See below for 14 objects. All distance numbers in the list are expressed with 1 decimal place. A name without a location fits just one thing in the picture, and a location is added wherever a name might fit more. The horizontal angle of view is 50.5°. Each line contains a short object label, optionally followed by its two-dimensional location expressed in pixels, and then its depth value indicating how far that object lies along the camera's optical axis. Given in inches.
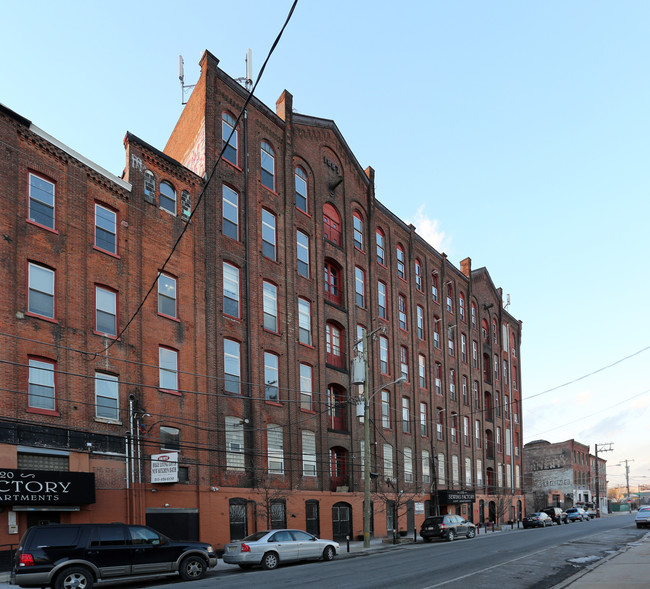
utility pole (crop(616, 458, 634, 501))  4977.9
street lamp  1163.9
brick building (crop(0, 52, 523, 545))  920.9
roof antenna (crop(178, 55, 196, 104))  1413.4
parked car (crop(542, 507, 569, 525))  2348.7
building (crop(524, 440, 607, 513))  3661.4
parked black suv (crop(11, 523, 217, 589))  633.0
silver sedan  867.4
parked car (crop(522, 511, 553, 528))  2112.5
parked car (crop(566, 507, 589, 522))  2561.5
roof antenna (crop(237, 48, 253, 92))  1415.7
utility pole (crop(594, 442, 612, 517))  3670.5
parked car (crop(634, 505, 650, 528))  1742.1
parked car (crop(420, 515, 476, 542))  1453.0
